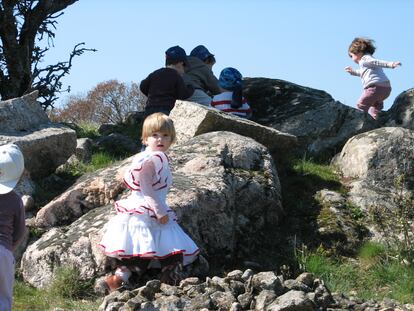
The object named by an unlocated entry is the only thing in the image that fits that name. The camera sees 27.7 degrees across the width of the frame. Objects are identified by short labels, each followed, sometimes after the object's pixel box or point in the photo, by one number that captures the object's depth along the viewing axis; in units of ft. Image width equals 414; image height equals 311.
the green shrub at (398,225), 25.84
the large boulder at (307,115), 39.11
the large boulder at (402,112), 41.55
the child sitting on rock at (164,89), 39.19
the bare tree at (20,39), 48.01
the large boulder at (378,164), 31.37
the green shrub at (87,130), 45.34
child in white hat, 19.29
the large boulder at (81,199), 27.43
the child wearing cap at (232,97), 40.29
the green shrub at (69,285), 23.75
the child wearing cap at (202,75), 43.45
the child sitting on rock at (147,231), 23.13
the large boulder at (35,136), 33.32
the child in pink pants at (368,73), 41.65
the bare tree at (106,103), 83.49
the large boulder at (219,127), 33.32
